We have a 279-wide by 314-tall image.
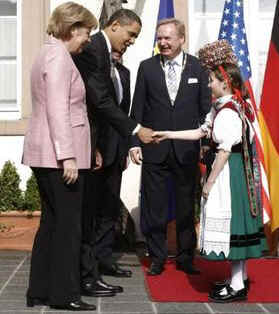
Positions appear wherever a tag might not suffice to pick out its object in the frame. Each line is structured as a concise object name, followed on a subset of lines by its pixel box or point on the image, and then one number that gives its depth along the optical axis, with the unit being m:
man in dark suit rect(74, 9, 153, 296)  5.82
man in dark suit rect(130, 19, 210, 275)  6.80
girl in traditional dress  5.60
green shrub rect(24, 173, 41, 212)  7.99
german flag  7.82
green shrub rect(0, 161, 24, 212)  8.02
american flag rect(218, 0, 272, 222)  8.25
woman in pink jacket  5.27
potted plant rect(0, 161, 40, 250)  7.89
